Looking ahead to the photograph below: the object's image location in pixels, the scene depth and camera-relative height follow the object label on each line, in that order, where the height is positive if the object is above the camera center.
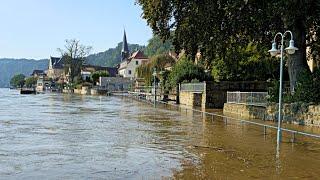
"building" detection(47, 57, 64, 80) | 183.62 +5.96
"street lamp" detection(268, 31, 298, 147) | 17.03 +0.41
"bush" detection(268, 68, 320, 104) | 24.56 -0.01
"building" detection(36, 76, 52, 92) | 166.93 -0.01
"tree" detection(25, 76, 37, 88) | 189.11 +0.67
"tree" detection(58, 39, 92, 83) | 119.91 +6.51
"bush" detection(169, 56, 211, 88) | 49.53 +1.44
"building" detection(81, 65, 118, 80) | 144.69 +5.16
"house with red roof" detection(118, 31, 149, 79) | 147.12 +6.71
